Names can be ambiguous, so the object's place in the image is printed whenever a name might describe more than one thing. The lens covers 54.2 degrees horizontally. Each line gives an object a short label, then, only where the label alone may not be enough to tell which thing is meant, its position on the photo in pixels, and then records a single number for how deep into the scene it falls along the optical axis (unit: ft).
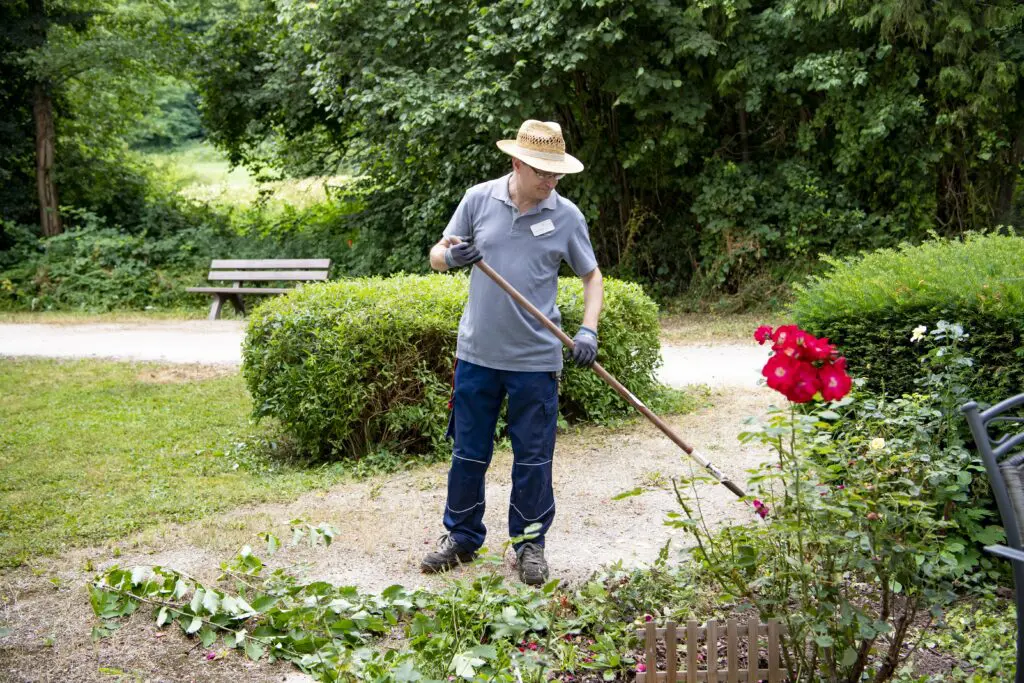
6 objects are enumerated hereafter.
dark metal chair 7.88
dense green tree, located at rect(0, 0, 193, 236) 54.39
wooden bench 48.37
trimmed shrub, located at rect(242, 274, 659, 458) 20.13
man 13.04
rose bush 8.36
